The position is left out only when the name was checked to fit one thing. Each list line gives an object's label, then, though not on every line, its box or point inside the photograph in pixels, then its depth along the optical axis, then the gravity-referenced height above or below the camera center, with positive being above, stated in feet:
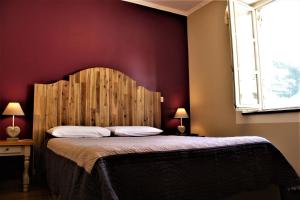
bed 4.46 -1.20
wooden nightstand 8.79 -1.29
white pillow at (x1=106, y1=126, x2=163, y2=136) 10.34 -0.78
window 10.34 +2.47
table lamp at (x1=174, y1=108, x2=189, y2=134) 13.23 -0.19
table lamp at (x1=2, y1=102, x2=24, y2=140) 9.41 +0.04
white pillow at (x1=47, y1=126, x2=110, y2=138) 9.22 -0.70
